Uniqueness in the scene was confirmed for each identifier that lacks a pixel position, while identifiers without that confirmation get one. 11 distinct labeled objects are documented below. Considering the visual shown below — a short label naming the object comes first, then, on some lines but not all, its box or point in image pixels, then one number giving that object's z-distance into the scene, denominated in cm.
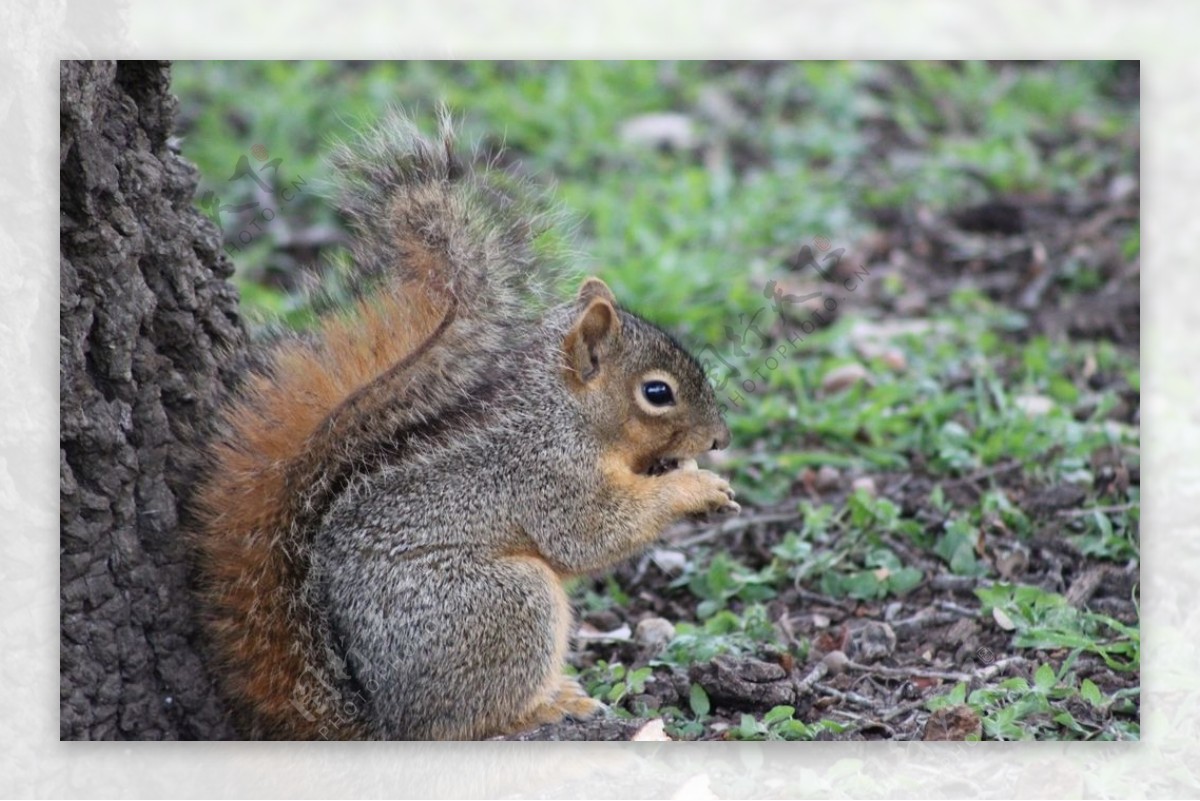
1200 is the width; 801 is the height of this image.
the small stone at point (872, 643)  552
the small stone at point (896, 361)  740
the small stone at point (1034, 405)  695
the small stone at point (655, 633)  569
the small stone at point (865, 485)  649
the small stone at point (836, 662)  545
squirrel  470
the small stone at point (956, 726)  508
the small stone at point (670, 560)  616
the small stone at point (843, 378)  731
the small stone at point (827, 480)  665
